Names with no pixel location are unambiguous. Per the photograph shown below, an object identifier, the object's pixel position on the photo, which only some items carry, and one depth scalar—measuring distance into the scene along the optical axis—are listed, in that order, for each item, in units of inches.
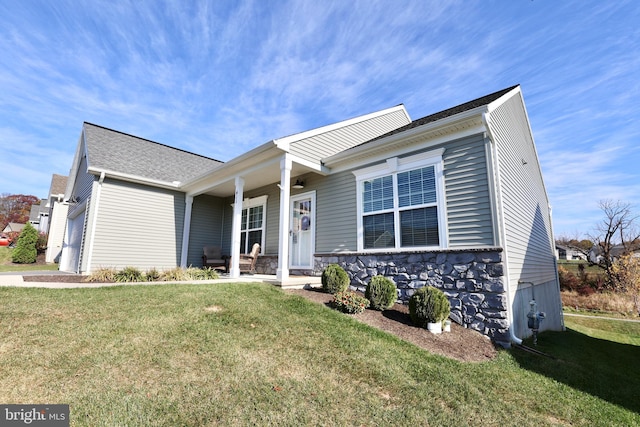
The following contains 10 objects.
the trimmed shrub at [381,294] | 215.2
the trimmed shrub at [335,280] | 242.5
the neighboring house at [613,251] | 732.7
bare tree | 753.0
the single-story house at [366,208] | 207.8
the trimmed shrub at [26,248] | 600.4
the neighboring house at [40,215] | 1017.5
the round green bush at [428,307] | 186.4
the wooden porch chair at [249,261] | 346.9
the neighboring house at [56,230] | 641.0
